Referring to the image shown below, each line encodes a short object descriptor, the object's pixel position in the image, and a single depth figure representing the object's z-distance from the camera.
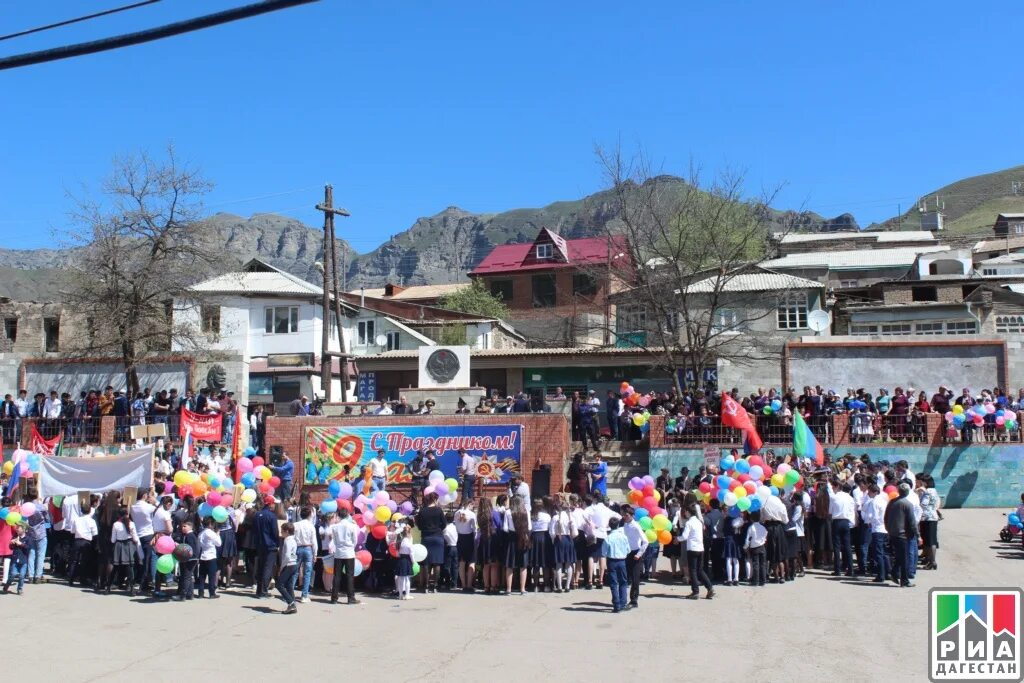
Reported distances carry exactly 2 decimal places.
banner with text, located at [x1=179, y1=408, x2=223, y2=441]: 23.25
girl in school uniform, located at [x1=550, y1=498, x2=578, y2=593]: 14.84
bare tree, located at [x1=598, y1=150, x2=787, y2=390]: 29.84
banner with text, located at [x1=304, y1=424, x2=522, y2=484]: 22.91
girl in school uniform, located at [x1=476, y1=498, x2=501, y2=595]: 14.92
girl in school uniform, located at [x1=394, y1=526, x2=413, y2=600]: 14.34
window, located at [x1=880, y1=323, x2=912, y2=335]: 38.78
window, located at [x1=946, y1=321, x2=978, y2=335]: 37.88
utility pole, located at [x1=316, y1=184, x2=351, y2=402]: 30.95
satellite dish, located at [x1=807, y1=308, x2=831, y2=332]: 33.44
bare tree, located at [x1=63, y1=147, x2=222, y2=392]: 28.78
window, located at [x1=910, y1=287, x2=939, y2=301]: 39.72
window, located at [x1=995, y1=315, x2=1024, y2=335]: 40.03
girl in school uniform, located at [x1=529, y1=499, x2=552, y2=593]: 14.84
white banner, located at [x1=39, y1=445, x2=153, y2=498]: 17.16
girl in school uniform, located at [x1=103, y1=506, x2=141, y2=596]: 14.69
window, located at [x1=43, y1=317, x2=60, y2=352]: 43.25
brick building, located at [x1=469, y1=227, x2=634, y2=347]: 55.16
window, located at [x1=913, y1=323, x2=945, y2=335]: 38.16
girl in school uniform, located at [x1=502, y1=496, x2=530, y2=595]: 14.71
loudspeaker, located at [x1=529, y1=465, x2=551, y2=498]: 22.31
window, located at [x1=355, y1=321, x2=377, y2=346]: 45.25
